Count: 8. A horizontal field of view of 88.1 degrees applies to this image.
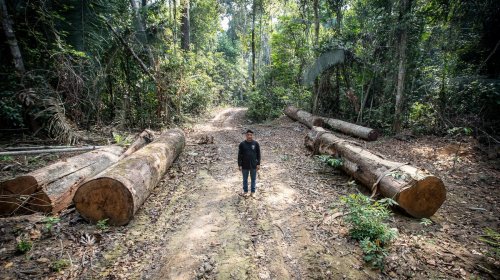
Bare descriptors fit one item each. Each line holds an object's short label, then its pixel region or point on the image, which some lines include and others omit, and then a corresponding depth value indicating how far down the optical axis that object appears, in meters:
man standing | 5.92
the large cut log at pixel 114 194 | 4.65
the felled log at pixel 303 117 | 14.41
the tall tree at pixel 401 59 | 10.83
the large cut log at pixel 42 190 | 4.70
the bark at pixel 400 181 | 5.03
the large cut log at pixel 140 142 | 7.22
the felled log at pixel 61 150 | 5.12
